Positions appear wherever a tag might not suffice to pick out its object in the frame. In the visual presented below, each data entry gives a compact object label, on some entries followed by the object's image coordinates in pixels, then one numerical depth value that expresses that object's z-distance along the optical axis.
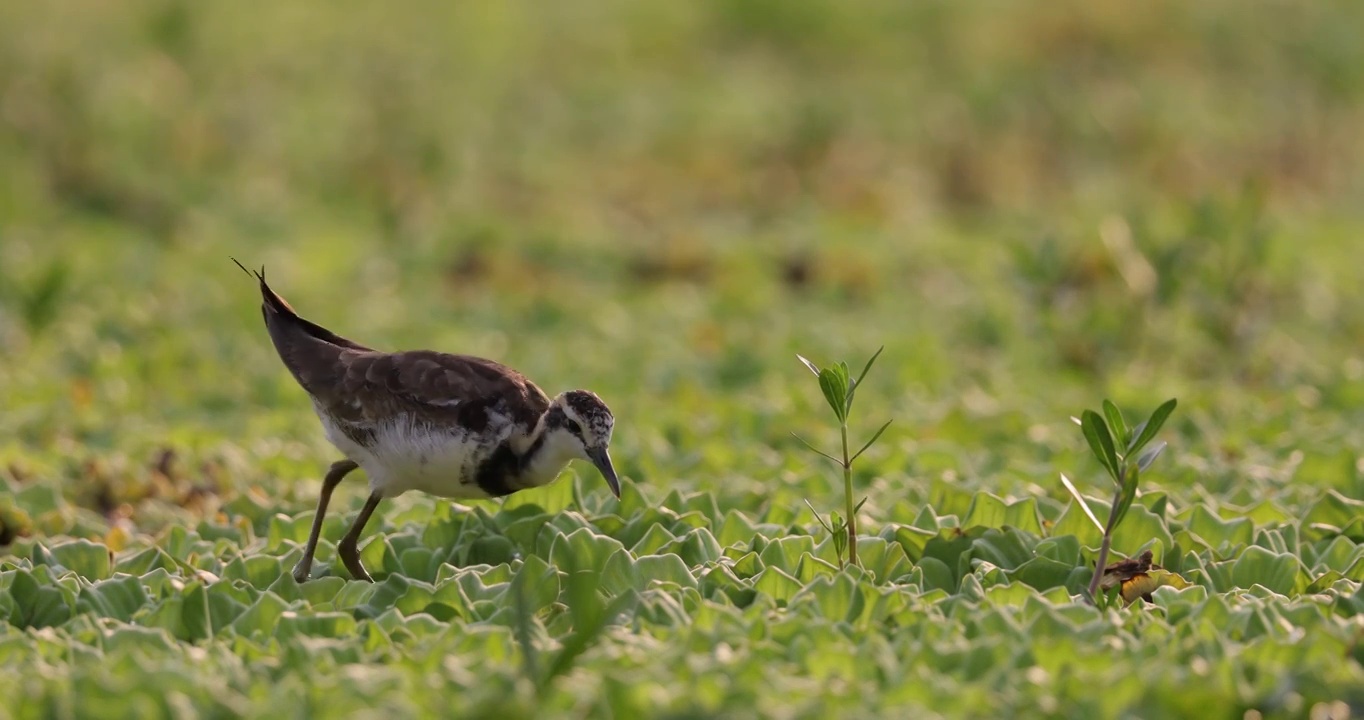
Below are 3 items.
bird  9.71
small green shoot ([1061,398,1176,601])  8.71
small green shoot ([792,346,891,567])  9.08
